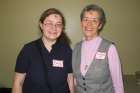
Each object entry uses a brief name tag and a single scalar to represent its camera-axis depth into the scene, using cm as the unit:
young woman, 184
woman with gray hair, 185
